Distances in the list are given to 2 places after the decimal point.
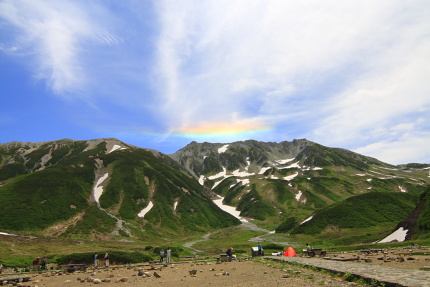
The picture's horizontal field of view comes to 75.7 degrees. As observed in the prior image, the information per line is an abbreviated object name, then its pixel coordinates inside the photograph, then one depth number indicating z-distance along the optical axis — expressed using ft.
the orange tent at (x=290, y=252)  146.50
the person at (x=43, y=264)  135.42
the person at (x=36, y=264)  132.23
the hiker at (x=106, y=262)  135.60
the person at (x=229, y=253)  143.76
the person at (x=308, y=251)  134.00
